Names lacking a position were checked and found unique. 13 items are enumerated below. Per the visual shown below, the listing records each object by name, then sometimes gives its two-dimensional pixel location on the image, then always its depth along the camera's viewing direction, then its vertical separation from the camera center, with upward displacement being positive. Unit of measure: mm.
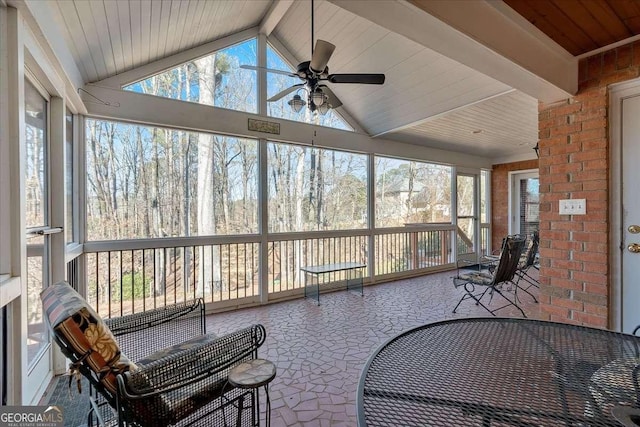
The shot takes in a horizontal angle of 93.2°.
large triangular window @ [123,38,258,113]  3424 +1598
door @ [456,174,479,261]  6574 -44
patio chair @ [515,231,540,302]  4469 -761
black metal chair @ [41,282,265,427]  1118 -642
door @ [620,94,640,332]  2113 -32
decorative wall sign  3927 +1150
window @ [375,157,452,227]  5423 +377
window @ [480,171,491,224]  7109 +352
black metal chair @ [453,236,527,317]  3562 -750
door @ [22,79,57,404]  1899 -100
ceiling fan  2438 +1182
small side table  1282 -715
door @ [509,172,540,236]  6660 +150
